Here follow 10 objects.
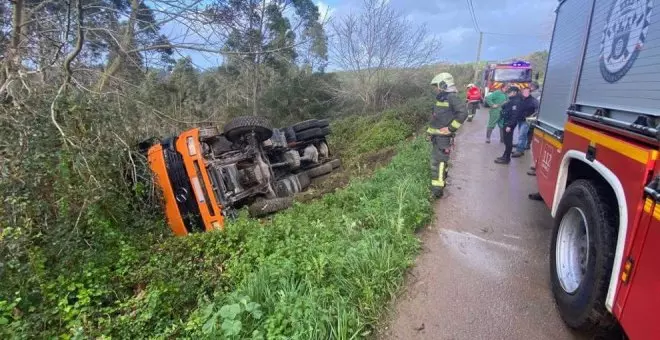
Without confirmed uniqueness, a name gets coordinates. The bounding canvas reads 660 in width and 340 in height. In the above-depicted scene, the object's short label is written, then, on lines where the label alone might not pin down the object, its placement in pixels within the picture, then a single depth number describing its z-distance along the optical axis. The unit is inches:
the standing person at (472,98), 510.3
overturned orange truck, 209.3
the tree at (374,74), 758.5
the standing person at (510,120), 277.1
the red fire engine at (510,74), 658.2
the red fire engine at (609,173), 65.1
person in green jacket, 338.3
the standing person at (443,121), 191.3
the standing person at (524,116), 283.6
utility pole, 1155.9
